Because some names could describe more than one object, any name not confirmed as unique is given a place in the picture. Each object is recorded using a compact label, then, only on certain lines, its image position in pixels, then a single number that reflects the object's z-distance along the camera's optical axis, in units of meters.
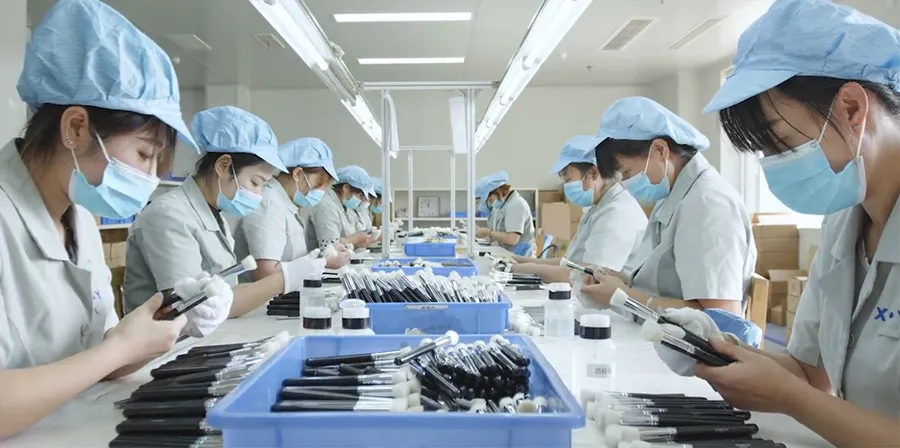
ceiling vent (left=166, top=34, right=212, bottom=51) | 6.85
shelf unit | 9.71
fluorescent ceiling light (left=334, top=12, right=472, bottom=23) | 6.00
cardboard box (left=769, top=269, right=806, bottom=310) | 6.10
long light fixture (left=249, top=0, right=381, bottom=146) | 1.87
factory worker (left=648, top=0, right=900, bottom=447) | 1.02
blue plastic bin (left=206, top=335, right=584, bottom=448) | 0.73
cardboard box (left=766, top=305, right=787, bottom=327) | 6.05
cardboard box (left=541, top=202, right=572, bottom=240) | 5.97
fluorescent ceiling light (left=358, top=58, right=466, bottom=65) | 7.82
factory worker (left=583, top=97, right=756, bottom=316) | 1.89
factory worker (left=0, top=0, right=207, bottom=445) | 1.18
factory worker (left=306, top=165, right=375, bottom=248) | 5.59
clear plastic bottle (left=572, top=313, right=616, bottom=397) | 1.29
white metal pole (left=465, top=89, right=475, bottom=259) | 3.32
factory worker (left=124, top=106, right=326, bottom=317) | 2.04
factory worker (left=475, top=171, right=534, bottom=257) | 6.57
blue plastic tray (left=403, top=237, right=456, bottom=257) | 3.95
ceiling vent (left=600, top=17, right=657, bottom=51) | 6.32
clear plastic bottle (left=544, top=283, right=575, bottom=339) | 1.71
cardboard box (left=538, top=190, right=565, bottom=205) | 9.57
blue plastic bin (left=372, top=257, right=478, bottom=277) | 2.41
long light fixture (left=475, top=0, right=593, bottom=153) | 1.81
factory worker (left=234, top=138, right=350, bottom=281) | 2.90
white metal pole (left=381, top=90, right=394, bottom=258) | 3.39
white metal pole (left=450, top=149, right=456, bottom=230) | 6.13
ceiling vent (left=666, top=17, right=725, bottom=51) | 6.27
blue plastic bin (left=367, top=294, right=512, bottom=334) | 1.67
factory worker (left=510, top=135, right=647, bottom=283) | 3.14
